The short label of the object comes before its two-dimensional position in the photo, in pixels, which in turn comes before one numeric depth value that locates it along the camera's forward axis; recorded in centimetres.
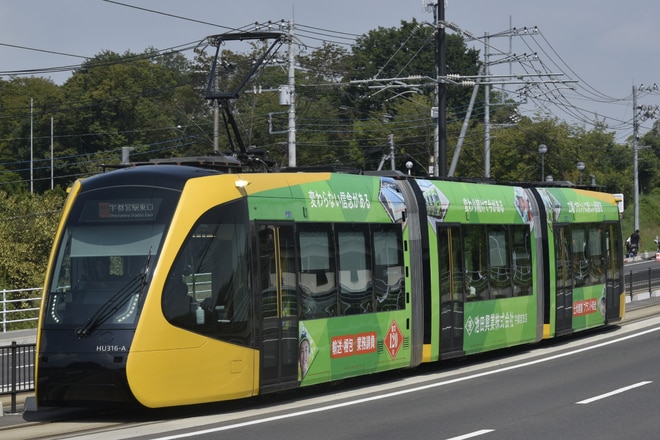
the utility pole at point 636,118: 8025
